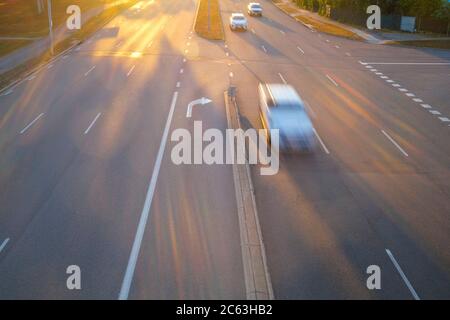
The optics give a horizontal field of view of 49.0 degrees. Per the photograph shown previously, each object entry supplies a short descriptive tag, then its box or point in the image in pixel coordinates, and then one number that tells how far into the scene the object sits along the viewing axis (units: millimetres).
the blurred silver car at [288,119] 19828
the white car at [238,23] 49938
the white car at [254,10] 61469
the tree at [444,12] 50969
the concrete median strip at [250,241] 11734
